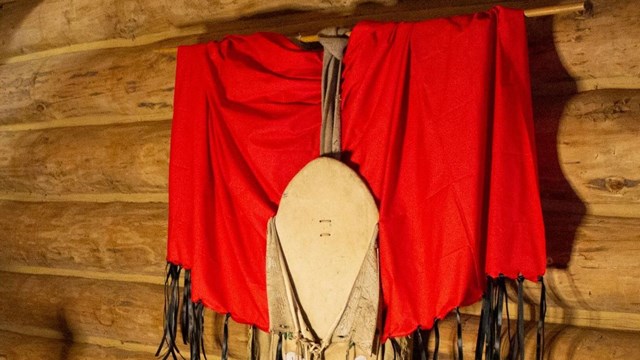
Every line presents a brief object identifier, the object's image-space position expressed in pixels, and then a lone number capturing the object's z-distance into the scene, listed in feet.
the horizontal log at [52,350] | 10.11
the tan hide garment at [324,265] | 7.11
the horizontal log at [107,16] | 9.05
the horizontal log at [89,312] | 9.60
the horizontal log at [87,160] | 9.71
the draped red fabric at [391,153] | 6.51
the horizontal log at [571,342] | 6.81
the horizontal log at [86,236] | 9.70
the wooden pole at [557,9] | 6.52
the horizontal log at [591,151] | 6.77
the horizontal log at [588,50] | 6.84
